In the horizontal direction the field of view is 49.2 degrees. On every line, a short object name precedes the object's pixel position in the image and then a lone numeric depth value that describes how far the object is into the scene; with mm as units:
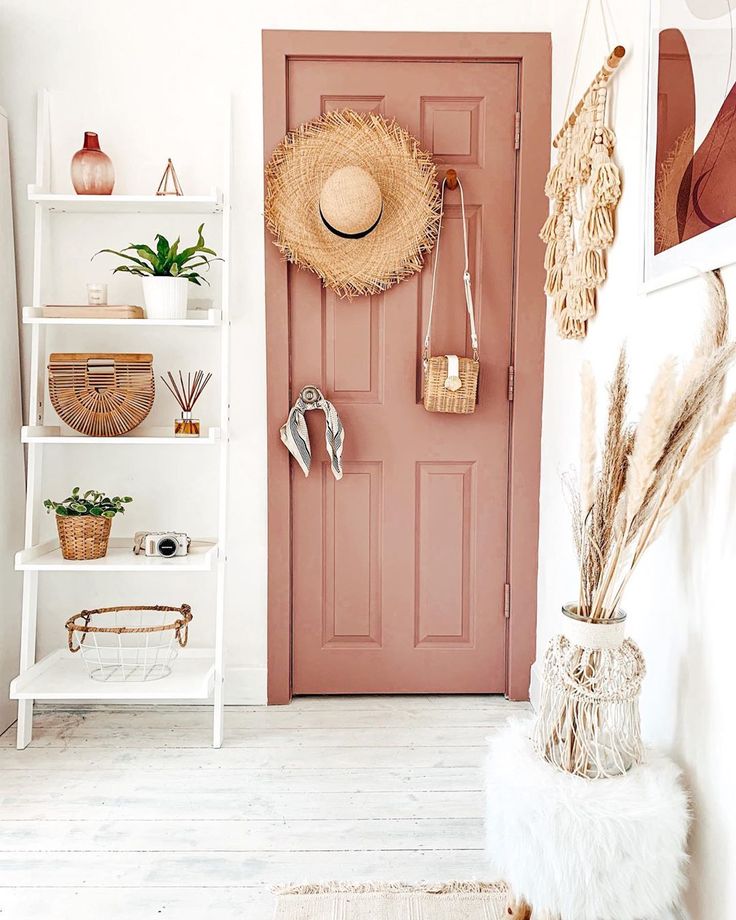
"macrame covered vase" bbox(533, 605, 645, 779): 1469
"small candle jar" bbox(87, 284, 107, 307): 2488
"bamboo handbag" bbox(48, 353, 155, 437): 2494
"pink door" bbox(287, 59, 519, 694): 2674
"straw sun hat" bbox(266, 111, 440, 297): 2633
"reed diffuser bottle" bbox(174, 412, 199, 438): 2537
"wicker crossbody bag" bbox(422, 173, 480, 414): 2582
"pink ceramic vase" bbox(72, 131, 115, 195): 2496
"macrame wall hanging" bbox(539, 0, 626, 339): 2012
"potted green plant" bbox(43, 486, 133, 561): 2469
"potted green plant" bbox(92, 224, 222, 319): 2436
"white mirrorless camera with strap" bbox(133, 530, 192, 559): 2529
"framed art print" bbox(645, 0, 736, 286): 1356
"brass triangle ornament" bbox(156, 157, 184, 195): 2547
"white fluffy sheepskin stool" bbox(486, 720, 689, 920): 1358
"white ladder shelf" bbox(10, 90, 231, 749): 2439
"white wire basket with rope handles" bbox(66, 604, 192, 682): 2633
